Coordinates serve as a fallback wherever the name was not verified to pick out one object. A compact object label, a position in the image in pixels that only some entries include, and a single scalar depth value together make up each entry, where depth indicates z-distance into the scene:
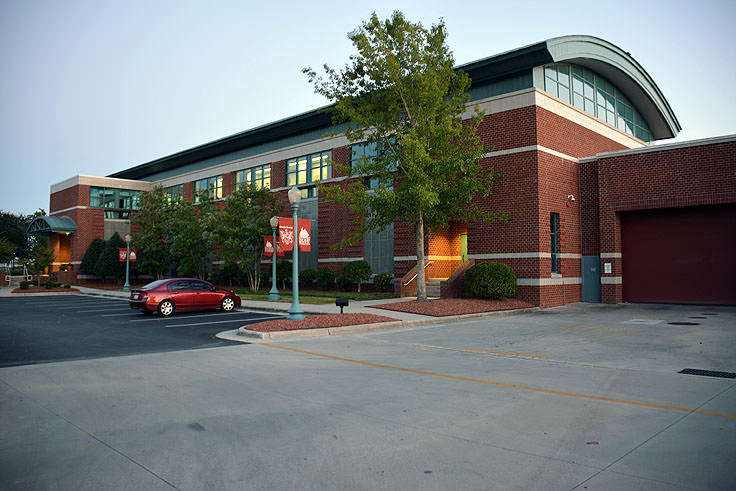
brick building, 20.72
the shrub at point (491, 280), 20.50
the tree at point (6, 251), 47.22
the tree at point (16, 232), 70.62
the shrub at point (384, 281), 27.16
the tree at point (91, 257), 43.94
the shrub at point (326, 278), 30.28
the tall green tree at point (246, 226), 31.30
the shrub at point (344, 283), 28.70
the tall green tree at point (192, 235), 34.34
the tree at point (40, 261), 39.81
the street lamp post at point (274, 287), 24.78
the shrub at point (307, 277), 31.14
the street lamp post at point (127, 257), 35.44
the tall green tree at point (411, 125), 18.92
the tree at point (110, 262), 41.91
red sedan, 18.52
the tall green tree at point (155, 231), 39.03
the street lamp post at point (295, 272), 14.78
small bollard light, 15.65
